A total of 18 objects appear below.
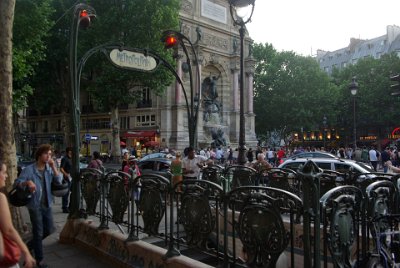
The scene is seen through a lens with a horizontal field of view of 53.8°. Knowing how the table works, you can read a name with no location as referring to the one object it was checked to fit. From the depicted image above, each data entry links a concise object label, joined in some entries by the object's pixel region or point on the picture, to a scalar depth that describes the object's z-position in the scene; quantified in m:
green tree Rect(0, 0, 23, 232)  7.23
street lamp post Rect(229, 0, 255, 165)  9.67
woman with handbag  3.20
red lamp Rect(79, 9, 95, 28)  8.58
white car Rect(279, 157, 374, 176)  12.70
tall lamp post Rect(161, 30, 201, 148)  10.39
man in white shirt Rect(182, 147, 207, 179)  10.15
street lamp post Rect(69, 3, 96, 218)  7.42
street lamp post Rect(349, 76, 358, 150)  22.50
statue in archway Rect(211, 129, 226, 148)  40.84
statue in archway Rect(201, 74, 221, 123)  43.40
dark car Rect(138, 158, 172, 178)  18.12
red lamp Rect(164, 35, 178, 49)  10.52
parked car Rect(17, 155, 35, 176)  19.04
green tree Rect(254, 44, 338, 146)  50.47
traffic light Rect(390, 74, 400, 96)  10.36
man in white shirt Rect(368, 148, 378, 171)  23.62
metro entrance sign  8.41
